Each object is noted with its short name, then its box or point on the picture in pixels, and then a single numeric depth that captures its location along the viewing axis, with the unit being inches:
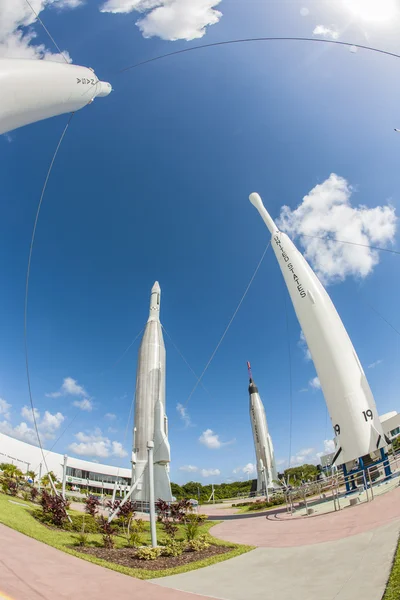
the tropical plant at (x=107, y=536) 361.4
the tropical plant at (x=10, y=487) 678.5
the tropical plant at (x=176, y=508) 510.0
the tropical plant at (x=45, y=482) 930.5
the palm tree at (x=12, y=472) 840.9
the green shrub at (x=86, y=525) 456.0
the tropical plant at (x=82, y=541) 354.6
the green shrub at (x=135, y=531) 387.9
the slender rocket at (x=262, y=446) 1331.2
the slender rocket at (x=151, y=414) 813.9
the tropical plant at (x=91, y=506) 496.4
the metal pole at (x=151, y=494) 367.2
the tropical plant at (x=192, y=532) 397.7
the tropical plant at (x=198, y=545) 348.8
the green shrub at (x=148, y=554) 317.4
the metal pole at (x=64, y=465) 636.5
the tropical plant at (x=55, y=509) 464.1
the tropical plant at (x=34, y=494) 701.3
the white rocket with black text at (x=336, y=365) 513.7
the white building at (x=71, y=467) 1729.8
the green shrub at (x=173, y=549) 332.2
